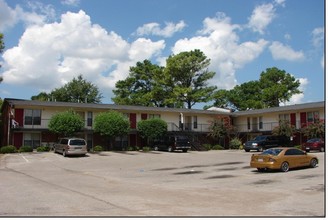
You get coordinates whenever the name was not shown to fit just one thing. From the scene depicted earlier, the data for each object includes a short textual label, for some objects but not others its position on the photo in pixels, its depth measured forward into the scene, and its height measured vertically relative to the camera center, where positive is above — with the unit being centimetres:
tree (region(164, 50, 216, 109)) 6355 +1131
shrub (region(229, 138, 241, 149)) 4588 -42
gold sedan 1927 -107
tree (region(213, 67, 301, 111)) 7012 +945
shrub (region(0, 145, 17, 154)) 3484 -89
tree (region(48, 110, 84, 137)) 3550 +165
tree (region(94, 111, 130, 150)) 3744 +162
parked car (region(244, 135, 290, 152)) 3759 -35
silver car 3098 -59
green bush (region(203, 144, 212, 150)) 4429 -76
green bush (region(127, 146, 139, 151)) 4094 -91
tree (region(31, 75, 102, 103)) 7294 +956
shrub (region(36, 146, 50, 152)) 3684 -89
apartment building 3844 +262
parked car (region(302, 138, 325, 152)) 3428 -52
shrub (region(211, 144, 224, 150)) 4572 -91
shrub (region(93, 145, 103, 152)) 3847 -89
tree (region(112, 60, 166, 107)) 6488 +978
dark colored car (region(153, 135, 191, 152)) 3819 -34
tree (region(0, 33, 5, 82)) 3838 +1007
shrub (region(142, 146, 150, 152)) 4040 -101
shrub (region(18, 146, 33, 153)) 3597 -87
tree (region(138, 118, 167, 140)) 4097 +132
